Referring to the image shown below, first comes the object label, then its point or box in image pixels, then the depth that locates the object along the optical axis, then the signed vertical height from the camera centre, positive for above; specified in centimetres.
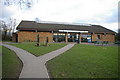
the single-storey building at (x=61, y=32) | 2061 +175
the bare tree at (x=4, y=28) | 3042 +420
